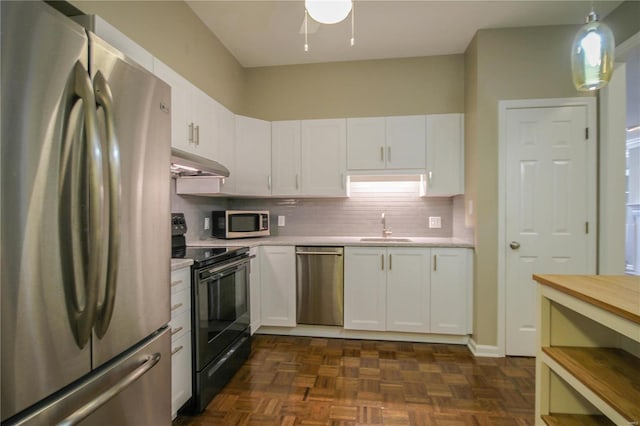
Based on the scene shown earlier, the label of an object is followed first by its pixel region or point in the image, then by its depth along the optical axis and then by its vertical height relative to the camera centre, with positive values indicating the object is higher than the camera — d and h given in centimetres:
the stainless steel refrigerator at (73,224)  69 -4
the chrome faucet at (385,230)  327 -22
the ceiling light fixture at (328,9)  167 +111
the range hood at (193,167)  183 +29
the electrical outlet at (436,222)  328 -13
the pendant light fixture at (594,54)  132 +68
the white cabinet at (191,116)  204 +70
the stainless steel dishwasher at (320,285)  289 -72
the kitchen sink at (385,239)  317 -31
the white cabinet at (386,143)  300 +67
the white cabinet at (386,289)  279 -73
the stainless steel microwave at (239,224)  297 -14
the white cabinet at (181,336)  166 -71
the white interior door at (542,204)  250 +5
